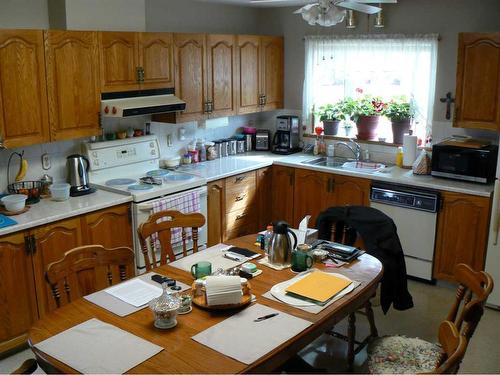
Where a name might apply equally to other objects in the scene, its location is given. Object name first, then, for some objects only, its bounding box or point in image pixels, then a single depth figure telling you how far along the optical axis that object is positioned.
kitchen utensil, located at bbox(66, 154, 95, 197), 4.11
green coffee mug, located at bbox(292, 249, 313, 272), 2.89
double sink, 5.03
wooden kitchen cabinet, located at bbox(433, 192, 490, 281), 4.23
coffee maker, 5.72
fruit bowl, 3.88
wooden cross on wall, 4.77
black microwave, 4.31
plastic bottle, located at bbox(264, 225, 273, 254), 3.08
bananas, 3.95
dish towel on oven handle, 4.20
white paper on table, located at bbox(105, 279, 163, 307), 2.54
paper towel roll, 4.86
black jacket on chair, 3.26
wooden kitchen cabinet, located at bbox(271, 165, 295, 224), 5.35
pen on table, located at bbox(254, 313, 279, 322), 2.36
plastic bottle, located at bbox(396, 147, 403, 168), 5.02
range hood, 4.07
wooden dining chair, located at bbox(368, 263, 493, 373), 2.38
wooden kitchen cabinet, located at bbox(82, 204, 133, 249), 3.83
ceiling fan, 2.76
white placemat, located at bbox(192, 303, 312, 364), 2.12
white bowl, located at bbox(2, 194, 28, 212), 3.59
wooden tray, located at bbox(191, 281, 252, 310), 2.44
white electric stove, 4.13
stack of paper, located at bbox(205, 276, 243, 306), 2.43
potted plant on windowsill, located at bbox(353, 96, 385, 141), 5.30
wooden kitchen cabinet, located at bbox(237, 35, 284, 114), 5.28
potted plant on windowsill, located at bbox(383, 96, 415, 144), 5.07
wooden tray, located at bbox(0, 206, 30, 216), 3.60
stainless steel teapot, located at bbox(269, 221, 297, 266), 2.94
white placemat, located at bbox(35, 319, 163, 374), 2.02
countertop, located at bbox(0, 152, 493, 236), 3.61
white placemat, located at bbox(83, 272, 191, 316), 2.44
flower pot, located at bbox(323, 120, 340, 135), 5.60
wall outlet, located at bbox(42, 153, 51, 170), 4.15
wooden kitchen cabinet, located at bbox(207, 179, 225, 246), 4.81
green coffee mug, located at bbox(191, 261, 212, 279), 2.77
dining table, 2.03
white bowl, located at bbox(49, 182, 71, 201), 3.91
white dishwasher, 4.45
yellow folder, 2.58
